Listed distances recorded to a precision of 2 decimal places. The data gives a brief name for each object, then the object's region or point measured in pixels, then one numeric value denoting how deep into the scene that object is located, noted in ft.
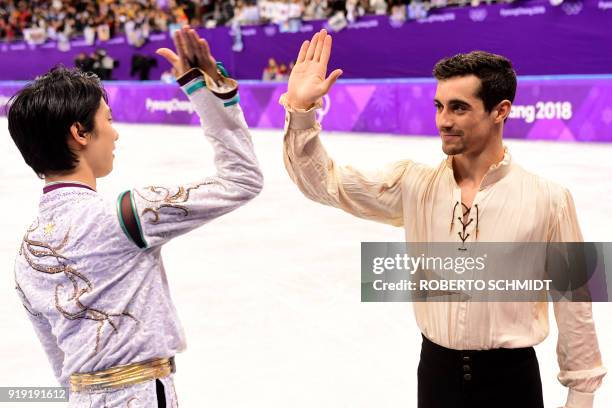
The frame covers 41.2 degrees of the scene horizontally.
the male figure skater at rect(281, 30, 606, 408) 7.55
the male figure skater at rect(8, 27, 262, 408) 6.27
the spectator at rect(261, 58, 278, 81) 64.13
